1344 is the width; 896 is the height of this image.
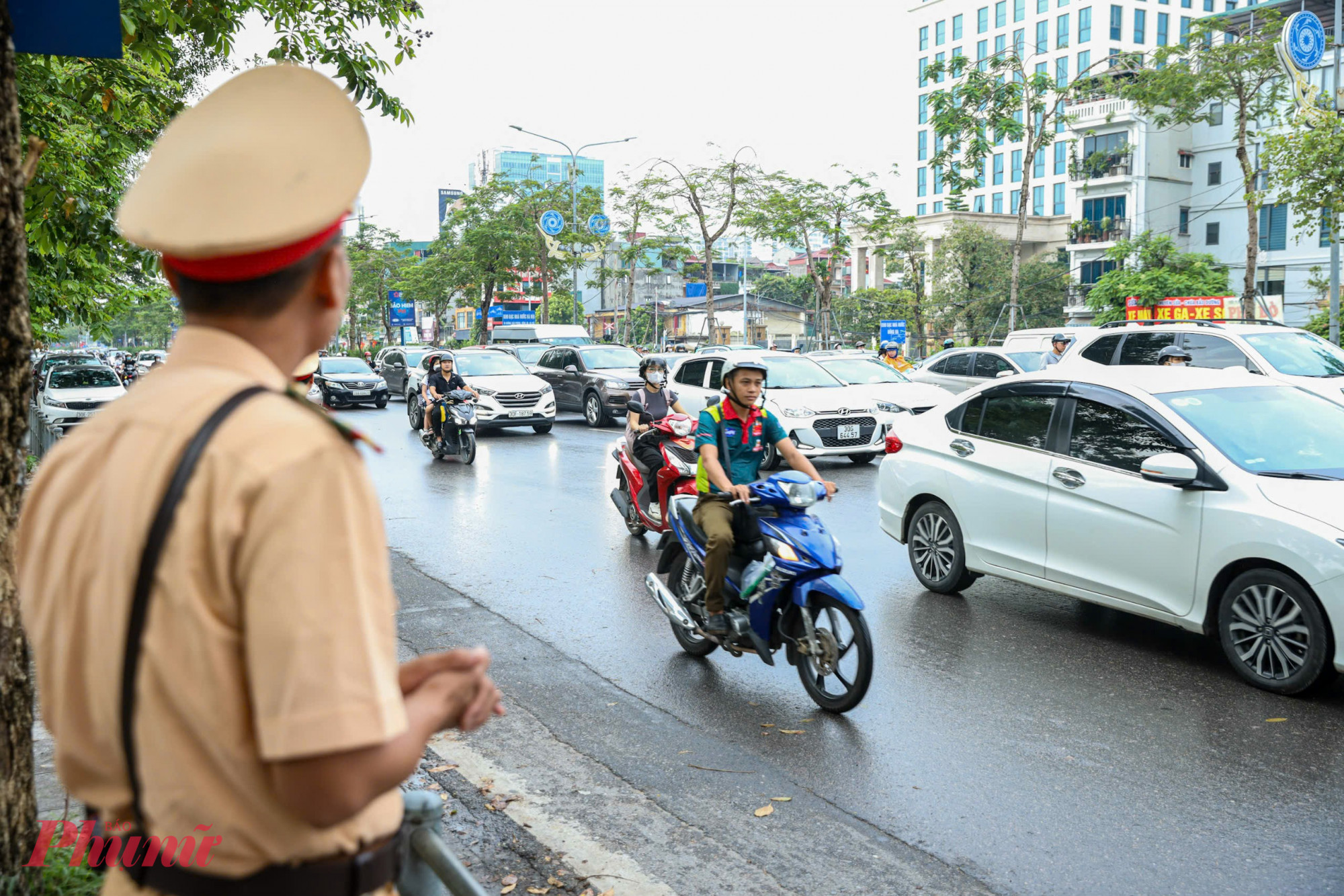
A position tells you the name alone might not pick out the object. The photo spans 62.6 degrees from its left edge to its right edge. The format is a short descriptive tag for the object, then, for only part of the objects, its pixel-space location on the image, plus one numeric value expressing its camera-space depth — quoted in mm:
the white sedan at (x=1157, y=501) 5480
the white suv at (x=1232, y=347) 13016
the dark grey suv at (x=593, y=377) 23641
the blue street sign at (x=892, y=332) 32594
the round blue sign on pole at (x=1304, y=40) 23312
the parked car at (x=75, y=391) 20641
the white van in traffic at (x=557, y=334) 37344
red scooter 10070
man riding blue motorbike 5859
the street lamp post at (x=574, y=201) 44500
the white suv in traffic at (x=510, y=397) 21766
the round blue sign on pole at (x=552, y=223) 43000
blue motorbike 5363
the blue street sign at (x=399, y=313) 65250
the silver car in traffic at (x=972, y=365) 19078
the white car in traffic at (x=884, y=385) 17016
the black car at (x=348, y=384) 29766
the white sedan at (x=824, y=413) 15641
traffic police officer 1209
